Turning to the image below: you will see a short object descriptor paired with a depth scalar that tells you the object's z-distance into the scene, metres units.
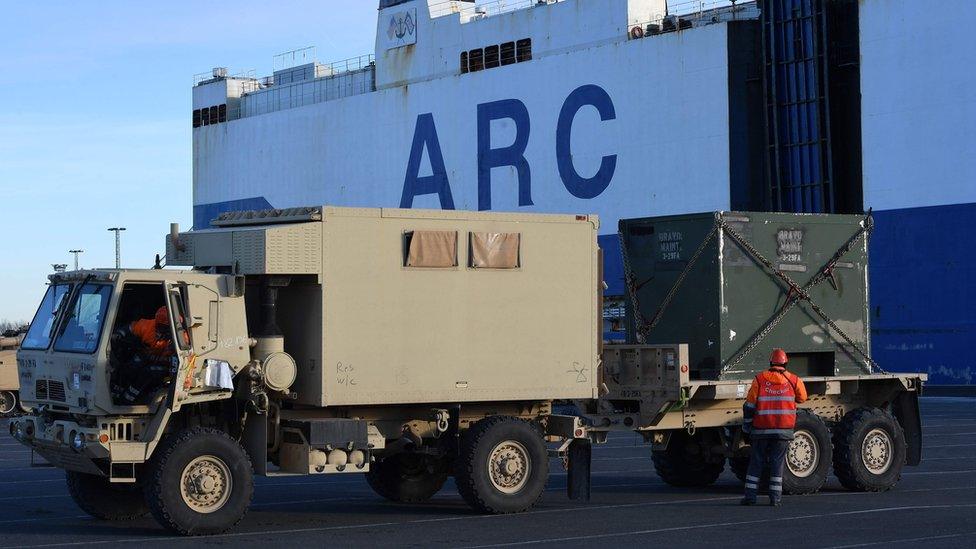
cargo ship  44.84
